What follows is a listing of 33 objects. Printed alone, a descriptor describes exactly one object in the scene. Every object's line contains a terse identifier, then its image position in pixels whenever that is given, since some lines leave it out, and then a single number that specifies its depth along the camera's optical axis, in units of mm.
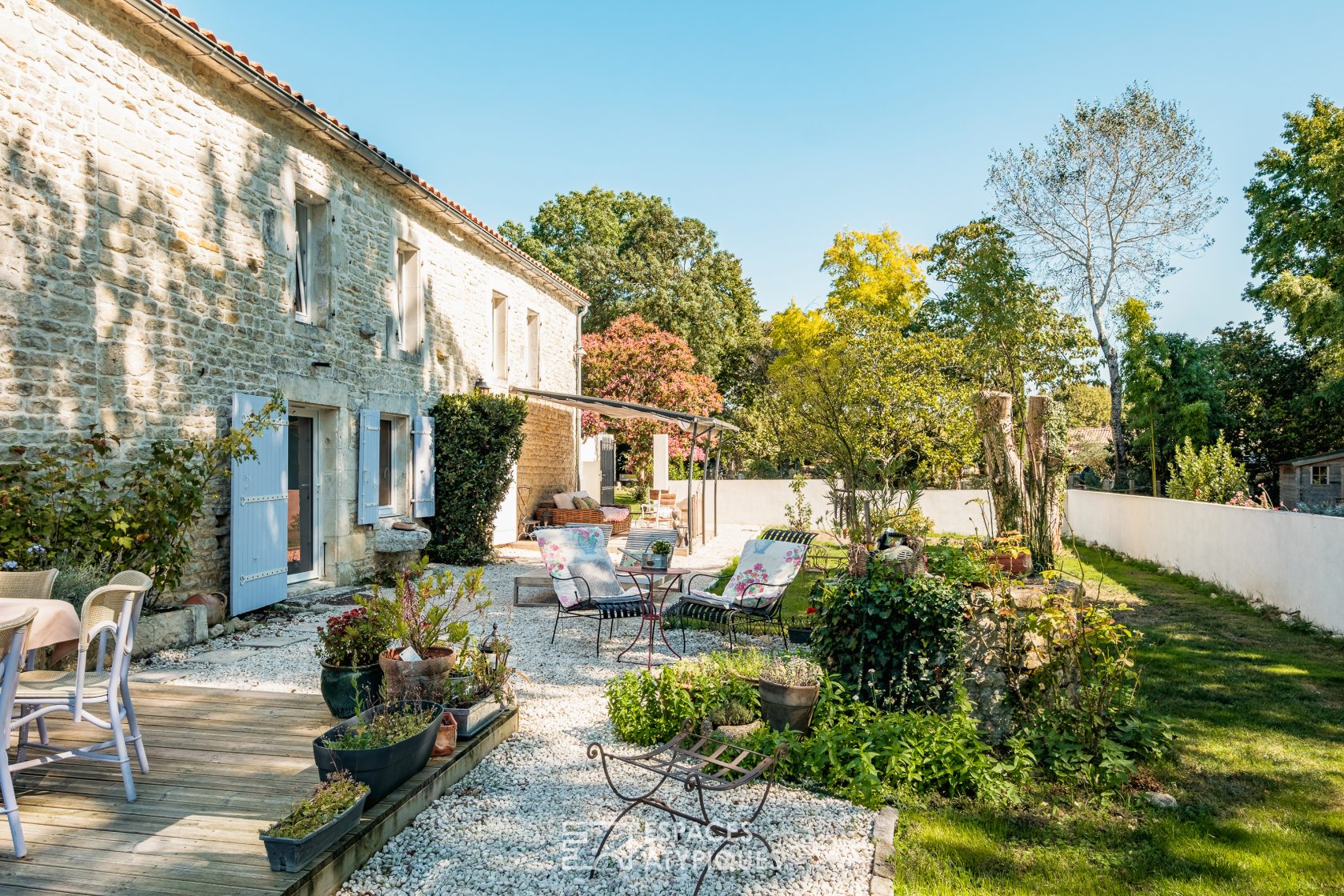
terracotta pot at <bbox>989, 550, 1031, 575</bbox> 5184
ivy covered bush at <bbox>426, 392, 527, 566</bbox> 10523
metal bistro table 5867
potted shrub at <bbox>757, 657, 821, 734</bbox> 3926
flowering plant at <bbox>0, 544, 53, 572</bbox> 4781
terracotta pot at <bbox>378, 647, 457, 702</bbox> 3634
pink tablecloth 3092
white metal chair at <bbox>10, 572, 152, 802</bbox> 2877
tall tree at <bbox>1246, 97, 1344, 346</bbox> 17141
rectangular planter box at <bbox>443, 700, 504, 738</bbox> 3816
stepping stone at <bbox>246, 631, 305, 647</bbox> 6125
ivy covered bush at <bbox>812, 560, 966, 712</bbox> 4121
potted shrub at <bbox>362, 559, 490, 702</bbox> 3646
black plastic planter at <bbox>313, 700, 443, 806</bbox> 2916
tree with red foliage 21812
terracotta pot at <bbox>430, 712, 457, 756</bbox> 3600
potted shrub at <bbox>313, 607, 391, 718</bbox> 3884
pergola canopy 12515
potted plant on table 6840
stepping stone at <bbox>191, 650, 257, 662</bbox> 5621
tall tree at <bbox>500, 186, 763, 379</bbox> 27625
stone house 5289
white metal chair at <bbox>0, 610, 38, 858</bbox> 2498
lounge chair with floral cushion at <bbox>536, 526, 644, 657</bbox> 6262
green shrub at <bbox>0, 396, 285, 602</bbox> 4973
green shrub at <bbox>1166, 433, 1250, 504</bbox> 12438
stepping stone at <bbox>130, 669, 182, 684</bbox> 4873
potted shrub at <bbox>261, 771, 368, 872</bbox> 2465
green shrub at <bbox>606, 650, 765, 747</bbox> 4102
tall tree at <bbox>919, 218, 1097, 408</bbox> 21969
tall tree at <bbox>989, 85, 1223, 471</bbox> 22078
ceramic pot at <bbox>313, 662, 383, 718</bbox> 3872
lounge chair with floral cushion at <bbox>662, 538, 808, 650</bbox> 6109
